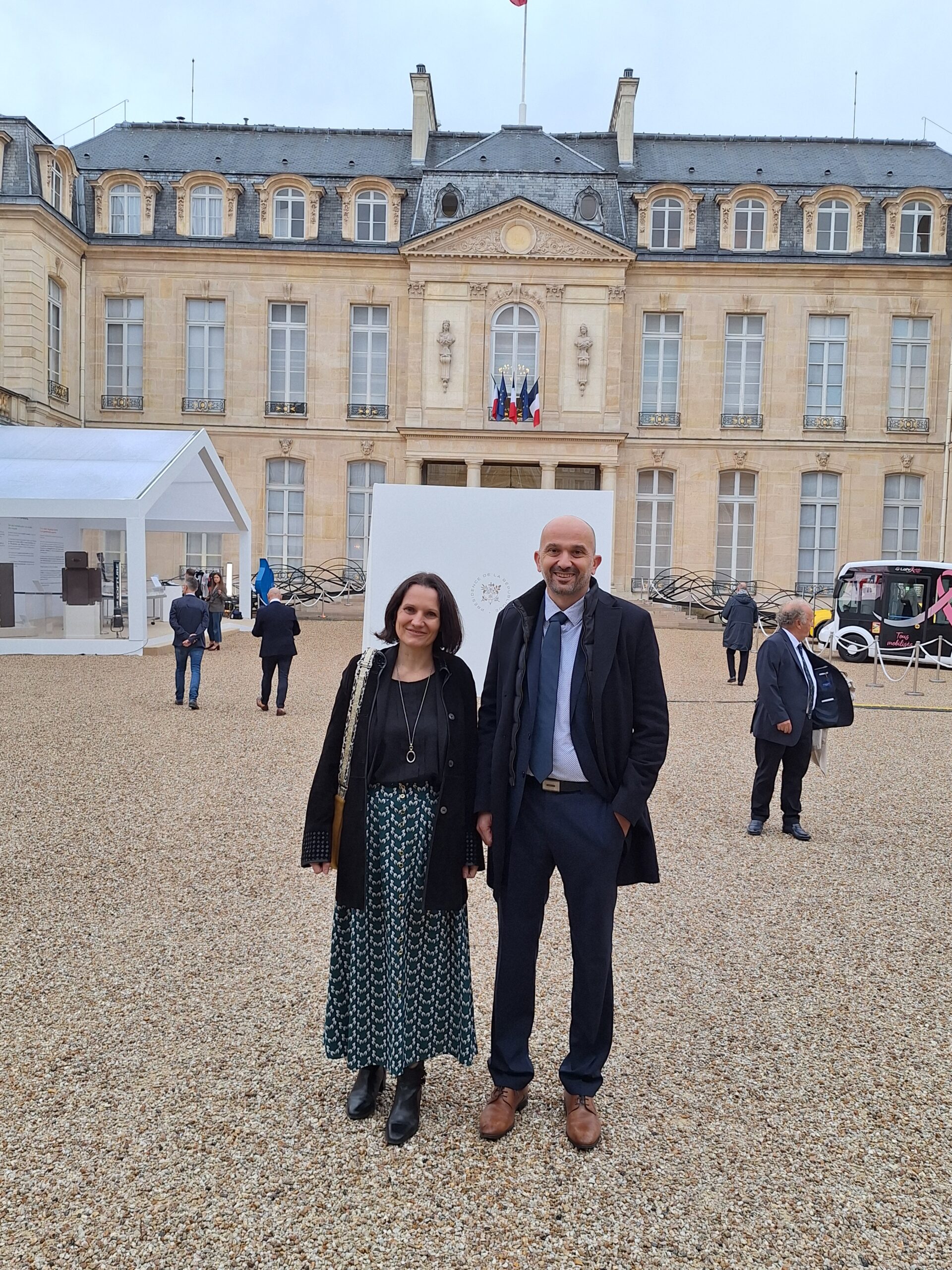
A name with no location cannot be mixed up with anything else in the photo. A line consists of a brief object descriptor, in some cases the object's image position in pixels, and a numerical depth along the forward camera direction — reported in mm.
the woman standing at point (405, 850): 2783
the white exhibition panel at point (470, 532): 9188
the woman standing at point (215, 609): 17094
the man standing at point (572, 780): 2742
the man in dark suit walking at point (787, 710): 6109
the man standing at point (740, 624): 13375
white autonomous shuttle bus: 17688
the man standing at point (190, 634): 10516
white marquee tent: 14742
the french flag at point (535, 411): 25875
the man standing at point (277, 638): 10125
